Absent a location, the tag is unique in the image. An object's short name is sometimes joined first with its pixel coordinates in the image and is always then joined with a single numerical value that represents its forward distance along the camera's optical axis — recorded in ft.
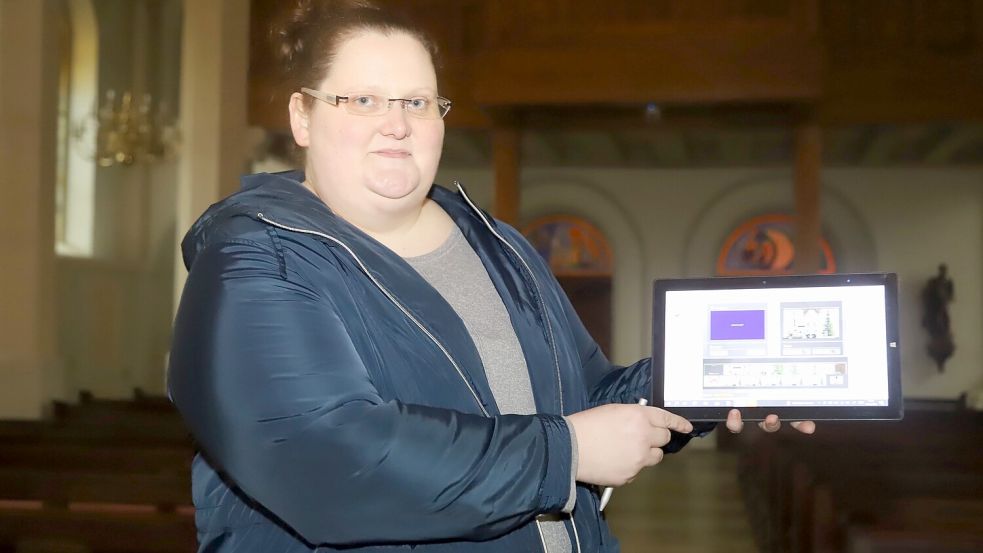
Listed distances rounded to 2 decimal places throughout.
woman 4.17
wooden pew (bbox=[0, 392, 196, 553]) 10.80
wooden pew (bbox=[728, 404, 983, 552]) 12.44
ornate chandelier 35.58
